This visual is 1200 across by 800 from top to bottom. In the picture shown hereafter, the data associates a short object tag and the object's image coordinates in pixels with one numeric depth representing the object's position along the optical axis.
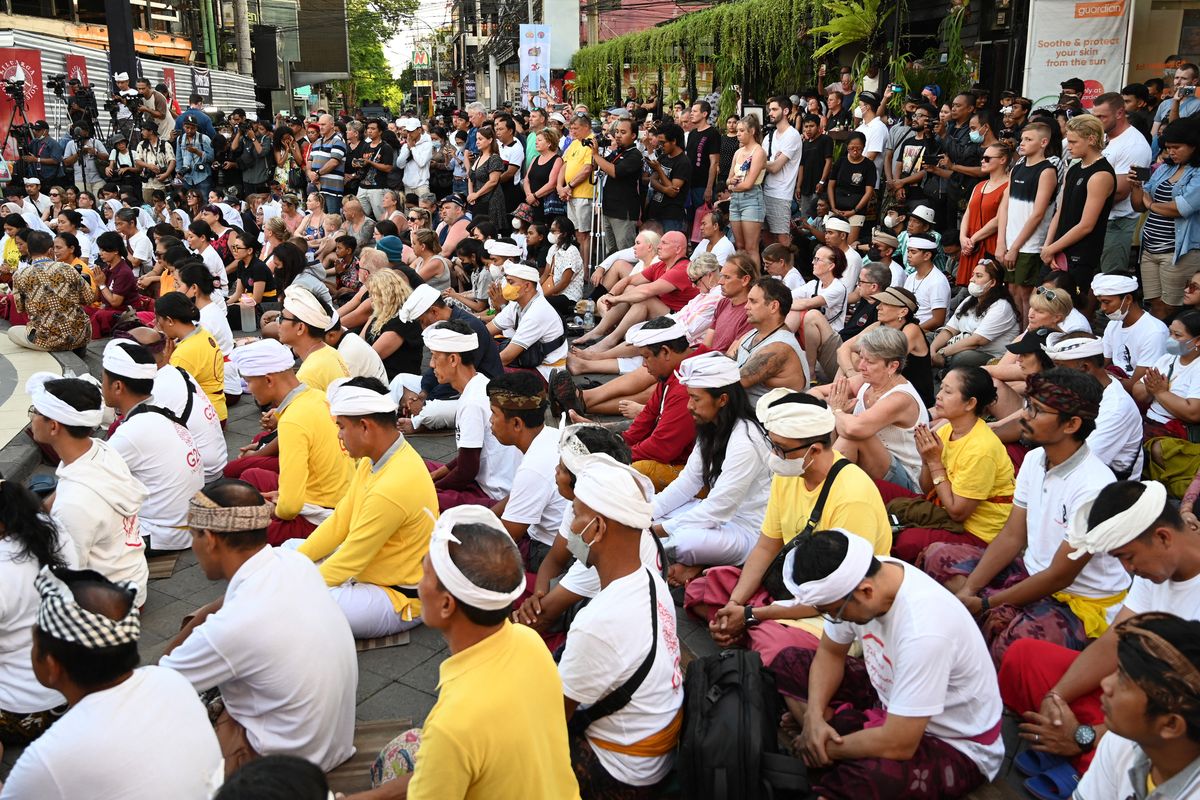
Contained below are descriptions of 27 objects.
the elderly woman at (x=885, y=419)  5.38
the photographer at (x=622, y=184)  11.26
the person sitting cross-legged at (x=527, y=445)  4.73
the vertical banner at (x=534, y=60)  19.52
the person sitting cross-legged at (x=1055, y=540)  3.99
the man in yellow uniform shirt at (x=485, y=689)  2.49
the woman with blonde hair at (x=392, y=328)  7.84
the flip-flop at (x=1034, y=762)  3.51
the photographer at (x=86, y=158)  18.09
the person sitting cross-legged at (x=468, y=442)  5.54
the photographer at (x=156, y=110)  17.39
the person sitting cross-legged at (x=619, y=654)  3.03
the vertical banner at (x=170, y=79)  25.90
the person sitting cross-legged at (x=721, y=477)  4.80
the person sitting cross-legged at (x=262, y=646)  3.19
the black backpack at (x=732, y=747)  3.13
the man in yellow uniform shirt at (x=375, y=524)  4.23
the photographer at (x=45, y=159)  17.75
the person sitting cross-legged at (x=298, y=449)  5.00
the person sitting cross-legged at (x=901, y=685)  3.10
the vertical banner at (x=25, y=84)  18.38
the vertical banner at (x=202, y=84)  28.92
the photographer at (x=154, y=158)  17.09
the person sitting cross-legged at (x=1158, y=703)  2.44
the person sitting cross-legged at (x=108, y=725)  2.48
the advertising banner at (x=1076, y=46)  10.35
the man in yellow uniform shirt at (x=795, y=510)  4.01
